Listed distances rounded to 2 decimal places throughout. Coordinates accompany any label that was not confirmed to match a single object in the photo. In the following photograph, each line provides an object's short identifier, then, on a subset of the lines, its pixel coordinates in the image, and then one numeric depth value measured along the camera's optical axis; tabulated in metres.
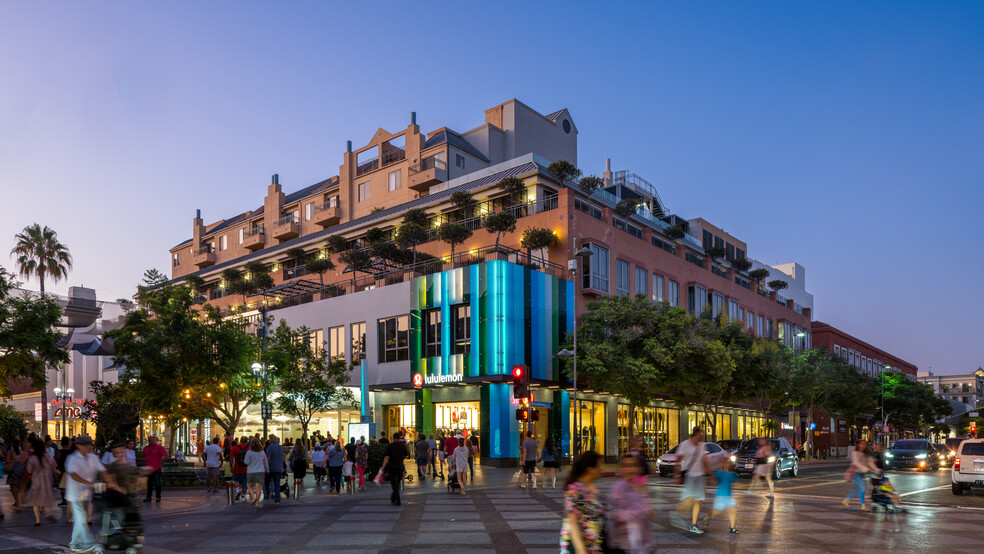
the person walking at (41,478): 17.08
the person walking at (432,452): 30.93
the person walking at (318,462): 27.89
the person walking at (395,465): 20.45
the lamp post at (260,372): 31.55
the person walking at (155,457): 21.56
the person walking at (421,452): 29.62
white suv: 23.38
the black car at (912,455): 37.94
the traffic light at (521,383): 24.83
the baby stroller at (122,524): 10.95
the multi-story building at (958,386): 176.62
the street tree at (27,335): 31.69
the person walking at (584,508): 7.60
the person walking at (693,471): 14.22
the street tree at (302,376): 36.09
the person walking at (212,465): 26.28
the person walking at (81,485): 12.52
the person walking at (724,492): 14.21
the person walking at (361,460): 26.05
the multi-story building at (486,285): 39.44
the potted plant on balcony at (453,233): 45.94
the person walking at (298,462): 23.70
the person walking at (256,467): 20.73
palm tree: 56.38
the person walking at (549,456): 25.73
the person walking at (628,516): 7.79
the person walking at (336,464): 24.52
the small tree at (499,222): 43.84
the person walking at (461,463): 23.88
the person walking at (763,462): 19.03
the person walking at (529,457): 25.47
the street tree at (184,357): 33.12
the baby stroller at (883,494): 18.31
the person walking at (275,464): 21.81
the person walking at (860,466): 18.75
